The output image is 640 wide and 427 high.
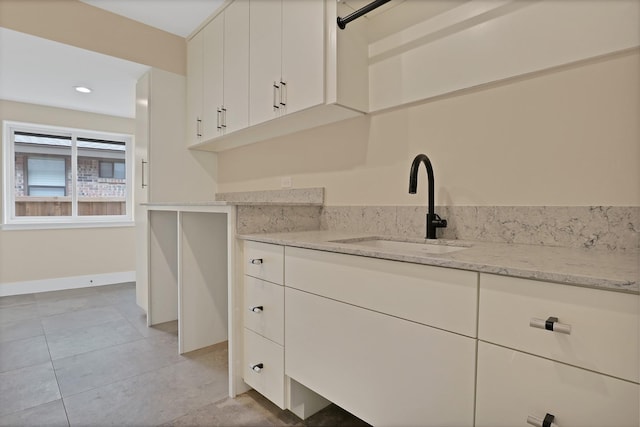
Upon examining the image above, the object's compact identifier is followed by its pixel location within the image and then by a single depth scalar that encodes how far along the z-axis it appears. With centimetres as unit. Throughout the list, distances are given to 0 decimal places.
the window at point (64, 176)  369
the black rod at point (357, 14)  145
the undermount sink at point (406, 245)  141
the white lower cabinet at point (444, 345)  68
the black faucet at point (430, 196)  137
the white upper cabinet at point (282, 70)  165
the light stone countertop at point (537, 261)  69
